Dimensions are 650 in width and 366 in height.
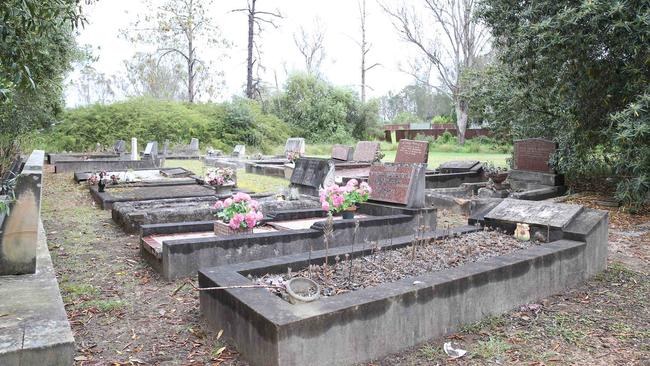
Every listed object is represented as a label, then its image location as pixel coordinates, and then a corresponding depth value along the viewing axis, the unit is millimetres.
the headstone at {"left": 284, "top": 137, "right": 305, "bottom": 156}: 21750
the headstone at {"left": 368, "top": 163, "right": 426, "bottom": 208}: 7629
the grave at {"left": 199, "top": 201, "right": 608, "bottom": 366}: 3174
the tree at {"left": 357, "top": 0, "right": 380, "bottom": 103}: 42750
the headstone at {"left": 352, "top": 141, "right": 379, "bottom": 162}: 18094
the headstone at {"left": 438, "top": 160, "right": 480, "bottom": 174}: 14750
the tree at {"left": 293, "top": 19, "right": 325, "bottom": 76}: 47125
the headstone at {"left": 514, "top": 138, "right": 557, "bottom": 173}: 12297
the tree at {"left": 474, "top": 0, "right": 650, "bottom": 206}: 7686
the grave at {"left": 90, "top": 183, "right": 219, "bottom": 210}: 9445
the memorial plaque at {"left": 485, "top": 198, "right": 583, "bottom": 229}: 5637
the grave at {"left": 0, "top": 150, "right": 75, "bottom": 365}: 2869
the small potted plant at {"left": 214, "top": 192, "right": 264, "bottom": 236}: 5906
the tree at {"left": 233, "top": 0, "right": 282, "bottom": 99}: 33719
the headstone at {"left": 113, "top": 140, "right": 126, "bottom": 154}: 22459
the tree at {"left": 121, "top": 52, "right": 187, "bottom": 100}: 37781
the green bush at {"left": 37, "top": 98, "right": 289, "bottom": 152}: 26578
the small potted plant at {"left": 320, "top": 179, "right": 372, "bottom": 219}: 6668
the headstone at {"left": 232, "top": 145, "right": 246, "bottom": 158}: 23984
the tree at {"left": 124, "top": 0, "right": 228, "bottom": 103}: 32562
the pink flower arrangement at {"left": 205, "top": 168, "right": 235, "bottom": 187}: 11133
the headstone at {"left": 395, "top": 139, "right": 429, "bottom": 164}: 11461
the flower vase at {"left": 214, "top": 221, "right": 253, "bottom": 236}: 5977
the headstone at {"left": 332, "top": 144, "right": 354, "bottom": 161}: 18578
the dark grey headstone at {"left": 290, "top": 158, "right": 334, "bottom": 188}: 9883
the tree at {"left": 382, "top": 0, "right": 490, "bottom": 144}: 35031
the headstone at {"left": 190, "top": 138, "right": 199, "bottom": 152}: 25328
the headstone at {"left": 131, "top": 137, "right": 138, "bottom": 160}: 19031
